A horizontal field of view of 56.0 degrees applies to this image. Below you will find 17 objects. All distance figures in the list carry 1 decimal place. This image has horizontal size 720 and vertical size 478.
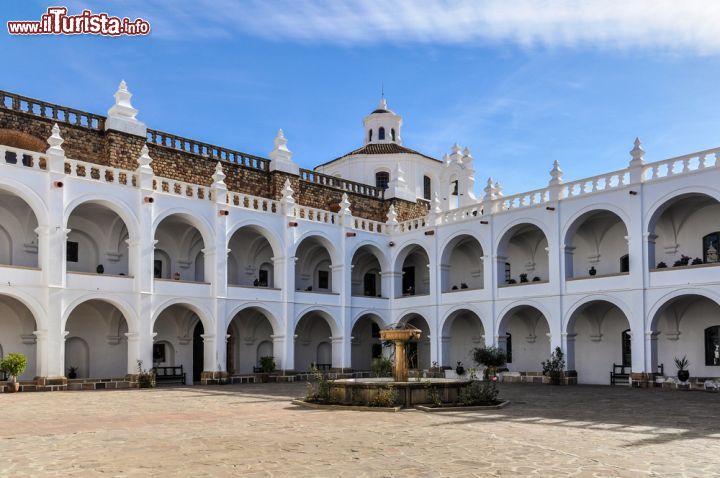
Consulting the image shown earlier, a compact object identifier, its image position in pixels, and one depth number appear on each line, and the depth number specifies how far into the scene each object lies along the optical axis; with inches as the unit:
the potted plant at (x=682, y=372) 857.5
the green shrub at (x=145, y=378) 888.9
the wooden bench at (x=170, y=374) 1010.3
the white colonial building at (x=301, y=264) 864.9
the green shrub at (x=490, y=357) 1022.4
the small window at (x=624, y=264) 1033.5
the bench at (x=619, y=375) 979.9
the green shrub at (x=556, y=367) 973.8
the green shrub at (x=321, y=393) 589.6
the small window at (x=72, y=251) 968.9
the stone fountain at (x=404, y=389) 568.7
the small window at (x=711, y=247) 900.0
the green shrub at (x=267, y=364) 1054.4
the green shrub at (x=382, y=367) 902.4
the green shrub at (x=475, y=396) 575.2
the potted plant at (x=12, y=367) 784.9
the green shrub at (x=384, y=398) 555.2
